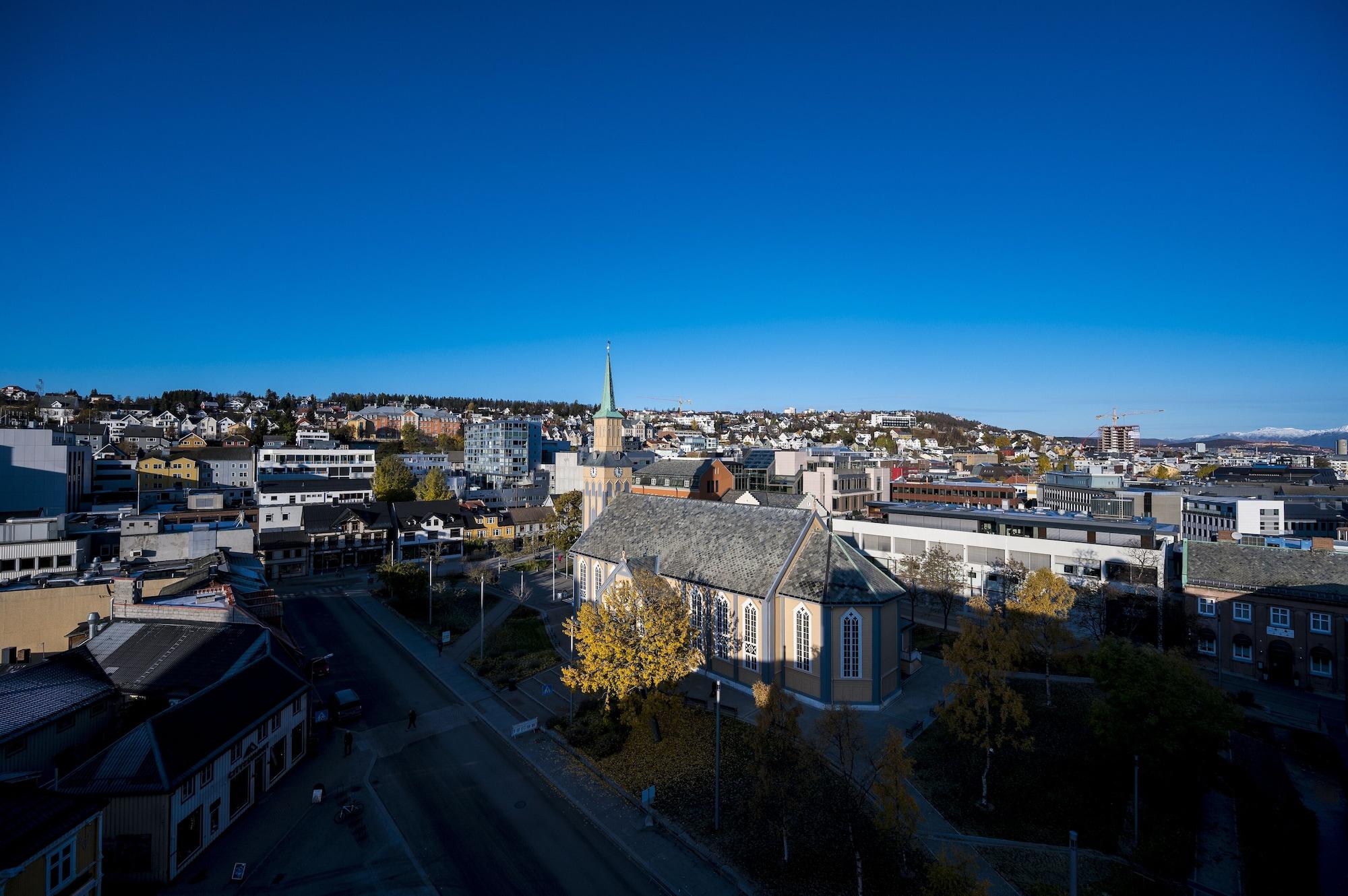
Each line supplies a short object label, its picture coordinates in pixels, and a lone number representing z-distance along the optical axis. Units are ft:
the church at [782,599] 105.81
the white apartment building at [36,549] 141.18
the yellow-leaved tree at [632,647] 94.58
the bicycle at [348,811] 78.38
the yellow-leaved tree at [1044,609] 112.57
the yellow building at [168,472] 324.60
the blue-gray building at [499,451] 422.00
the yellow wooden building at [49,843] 52.54
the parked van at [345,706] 105.40
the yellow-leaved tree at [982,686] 79.15
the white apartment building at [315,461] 361.51
